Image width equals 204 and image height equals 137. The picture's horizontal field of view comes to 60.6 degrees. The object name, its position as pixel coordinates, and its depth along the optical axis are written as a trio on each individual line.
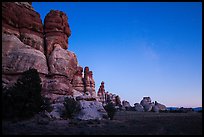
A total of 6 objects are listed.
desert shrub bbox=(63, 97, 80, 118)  24.23
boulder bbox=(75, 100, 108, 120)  25.56
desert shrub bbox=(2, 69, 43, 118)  18.09
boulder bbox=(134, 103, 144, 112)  81.88
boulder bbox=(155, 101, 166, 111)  93.29
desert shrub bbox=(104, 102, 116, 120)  28.29
